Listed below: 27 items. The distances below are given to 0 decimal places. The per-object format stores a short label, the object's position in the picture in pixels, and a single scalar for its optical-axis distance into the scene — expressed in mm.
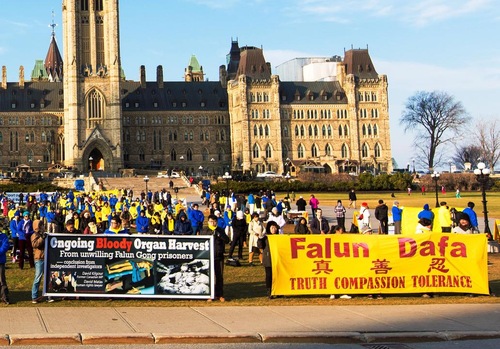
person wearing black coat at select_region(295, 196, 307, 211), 41209
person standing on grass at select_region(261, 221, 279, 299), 19891
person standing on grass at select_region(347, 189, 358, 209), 55112
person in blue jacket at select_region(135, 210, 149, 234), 28312
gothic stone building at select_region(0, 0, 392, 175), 118875
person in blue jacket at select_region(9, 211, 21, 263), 26266
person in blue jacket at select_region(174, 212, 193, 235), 24250
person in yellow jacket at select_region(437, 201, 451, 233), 28319
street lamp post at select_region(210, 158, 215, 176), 132000
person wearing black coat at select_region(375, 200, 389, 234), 33906
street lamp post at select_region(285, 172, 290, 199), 80594
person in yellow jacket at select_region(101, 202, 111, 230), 33869
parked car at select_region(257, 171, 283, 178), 108688
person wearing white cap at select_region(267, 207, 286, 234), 29628
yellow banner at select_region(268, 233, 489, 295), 20000
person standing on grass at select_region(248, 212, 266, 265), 25859
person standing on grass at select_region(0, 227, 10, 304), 18594
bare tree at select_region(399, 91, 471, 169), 133125
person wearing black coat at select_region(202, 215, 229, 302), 19438
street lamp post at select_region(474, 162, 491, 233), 36562
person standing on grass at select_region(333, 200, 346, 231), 36438
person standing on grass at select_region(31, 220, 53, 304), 18875
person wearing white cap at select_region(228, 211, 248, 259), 27906
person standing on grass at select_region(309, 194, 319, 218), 40750
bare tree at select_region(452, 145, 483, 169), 156875
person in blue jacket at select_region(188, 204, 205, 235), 28875
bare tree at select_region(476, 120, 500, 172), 139125
